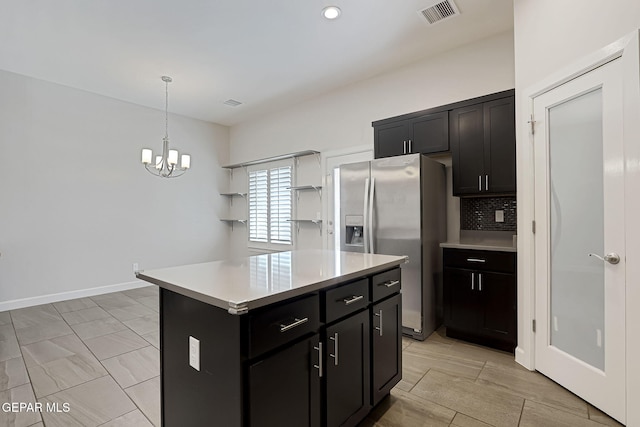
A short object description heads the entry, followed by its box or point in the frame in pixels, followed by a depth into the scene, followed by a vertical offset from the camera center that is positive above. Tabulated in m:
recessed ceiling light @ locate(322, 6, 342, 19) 2.80 +1.87
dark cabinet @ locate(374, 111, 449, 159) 3.32 +0.90
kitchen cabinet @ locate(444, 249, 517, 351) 2.74 -0.77
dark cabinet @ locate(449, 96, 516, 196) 2.90 +0.66
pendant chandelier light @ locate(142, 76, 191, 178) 4.01 +0.78
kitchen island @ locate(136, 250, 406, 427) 1.19 -0.58
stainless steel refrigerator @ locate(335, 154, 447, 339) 3.08 -0.06
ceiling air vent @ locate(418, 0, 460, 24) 2.78 +1.89
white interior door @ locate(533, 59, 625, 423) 1.89 -0.16
